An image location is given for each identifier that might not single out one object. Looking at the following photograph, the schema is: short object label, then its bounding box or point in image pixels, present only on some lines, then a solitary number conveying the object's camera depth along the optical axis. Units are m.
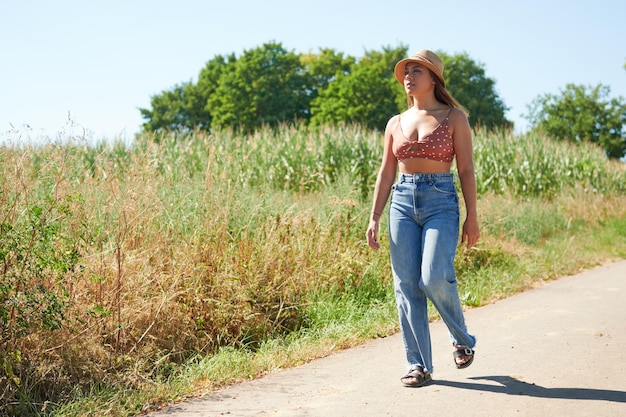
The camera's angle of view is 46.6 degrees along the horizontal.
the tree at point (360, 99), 59.94
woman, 4.95
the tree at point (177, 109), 66.25
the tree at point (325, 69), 68.56
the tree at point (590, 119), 54.88
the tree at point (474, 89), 61.81
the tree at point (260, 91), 61.34
